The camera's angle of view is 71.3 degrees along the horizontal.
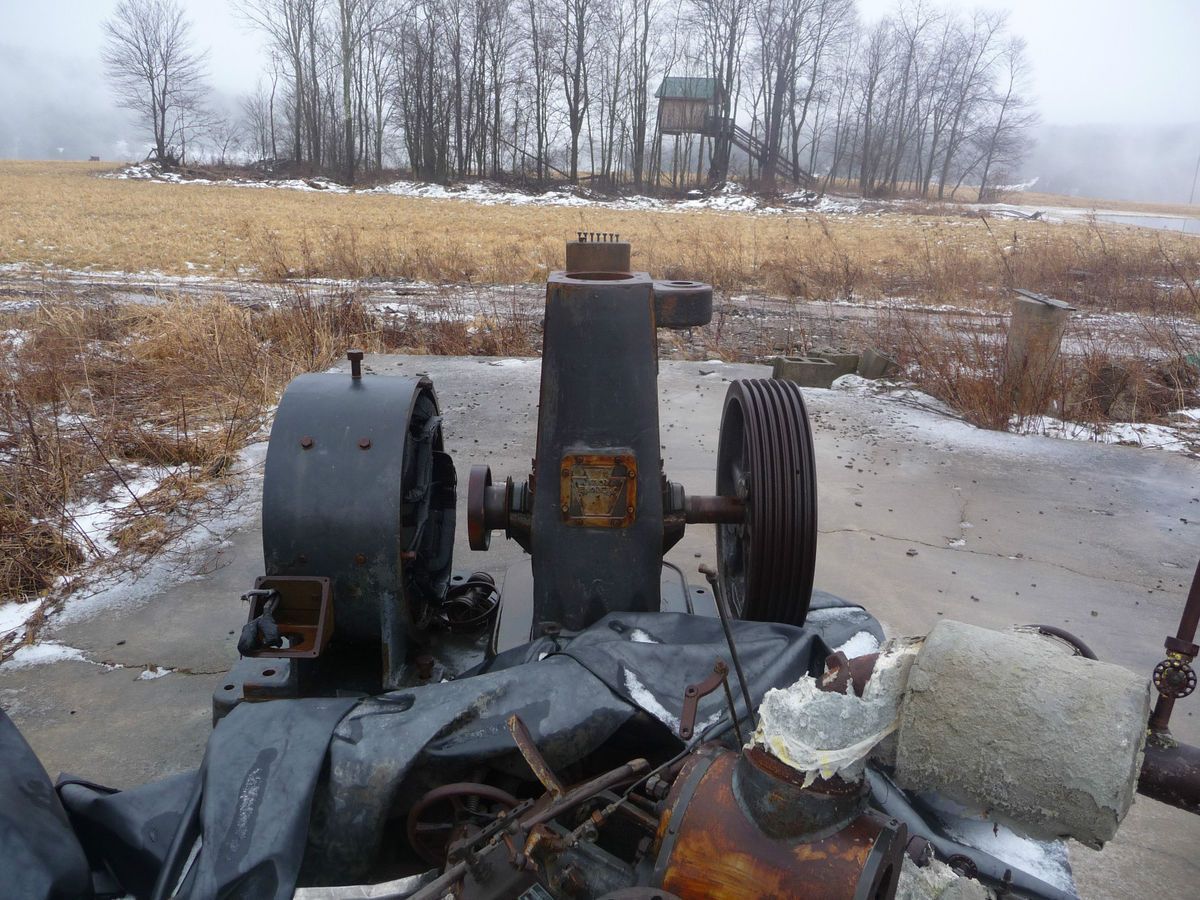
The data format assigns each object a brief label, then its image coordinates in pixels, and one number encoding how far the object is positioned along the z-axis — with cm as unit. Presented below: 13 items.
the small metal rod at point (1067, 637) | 189
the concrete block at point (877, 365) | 780
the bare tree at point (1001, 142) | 5027
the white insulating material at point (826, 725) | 128
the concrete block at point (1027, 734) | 127
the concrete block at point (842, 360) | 779
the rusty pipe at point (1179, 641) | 147
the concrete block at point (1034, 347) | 619
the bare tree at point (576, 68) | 4341
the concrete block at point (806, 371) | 734
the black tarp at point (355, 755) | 171
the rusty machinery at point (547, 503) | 223
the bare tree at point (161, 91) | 4625
